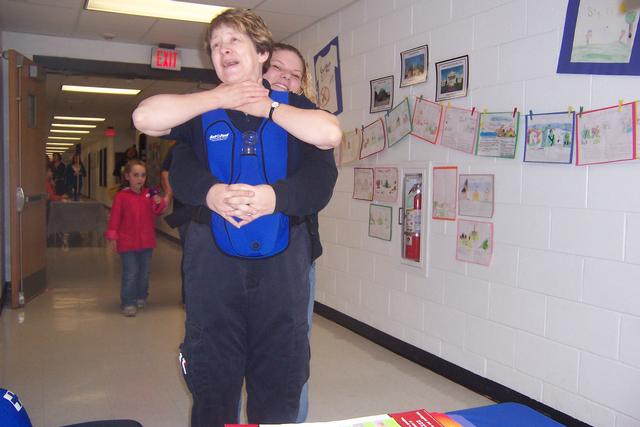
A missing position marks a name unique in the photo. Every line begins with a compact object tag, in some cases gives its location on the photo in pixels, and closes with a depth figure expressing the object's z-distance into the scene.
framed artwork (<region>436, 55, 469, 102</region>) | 3.25
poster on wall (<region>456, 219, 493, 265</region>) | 3.09
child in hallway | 4.81
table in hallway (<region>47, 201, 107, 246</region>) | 9.74
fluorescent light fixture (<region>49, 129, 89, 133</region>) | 17.65
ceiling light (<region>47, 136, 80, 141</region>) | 20.67
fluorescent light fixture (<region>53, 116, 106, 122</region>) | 13.54
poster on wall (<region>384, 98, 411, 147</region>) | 3.75
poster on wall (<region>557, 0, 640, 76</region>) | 2.34
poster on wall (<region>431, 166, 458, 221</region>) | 3.34
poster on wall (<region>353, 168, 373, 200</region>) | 4.22
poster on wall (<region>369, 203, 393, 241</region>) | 3.98
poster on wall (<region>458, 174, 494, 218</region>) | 3.07
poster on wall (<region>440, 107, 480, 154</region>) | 3.18
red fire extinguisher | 3.66
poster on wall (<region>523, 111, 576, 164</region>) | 2.62
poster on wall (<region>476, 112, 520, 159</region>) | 2.92
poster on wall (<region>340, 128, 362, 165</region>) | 4.38
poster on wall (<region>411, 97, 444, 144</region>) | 3.46
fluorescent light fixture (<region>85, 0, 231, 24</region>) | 4.70
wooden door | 4.74
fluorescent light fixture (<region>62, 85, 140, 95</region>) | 8.98
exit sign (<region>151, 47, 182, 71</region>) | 5.91
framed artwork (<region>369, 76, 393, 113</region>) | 3.97
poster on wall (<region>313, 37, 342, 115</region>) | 4.69
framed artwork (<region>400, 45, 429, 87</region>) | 3.58
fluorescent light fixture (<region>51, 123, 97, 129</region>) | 15.62
